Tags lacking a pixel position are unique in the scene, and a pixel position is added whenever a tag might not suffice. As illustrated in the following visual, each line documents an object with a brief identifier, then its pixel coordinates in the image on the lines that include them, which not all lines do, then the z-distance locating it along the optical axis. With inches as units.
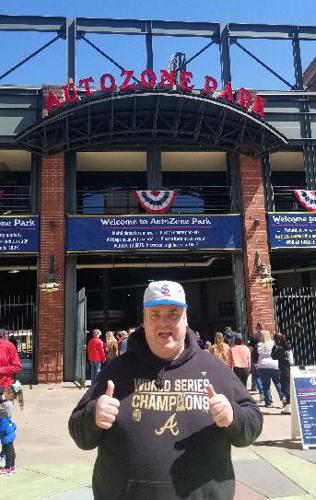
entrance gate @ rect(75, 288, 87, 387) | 529.3
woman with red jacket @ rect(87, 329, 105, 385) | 495.2
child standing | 223.1
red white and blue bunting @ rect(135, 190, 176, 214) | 601.9
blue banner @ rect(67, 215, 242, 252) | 582.9
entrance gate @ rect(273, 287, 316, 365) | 660.2
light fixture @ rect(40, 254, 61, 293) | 556.3
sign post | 275.3
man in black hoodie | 80.7
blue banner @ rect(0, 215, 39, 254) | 575.5
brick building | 568.4
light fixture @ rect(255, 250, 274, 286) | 587.2
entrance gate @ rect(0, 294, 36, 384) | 565.9
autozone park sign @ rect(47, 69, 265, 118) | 570.7
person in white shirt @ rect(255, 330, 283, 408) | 391.9
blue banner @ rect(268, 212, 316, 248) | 613.6
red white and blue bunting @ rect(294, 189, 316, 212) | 627.2
